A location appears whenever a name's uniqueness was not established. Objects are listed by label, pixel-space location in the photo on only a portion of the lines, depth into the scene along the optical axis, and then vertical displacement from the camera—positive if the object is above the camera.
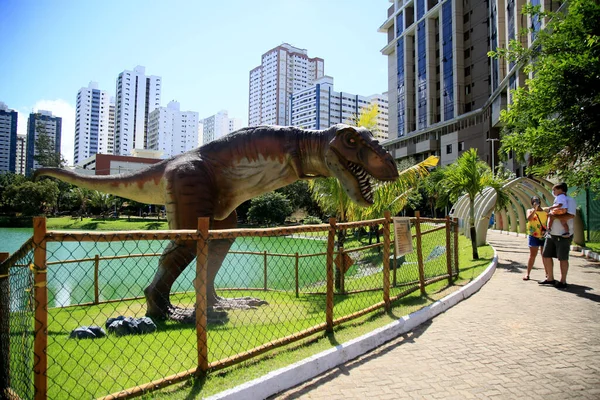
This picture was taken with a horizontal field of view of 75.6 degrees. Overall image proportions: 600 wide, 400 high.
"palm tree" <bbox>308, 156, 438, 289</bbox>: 10.41 +0.59
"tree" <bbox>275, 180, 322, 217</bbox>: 41.66 +2.01
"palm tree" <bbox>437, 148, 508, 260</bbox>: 11.89 +1.15
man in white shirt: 6.54 -0.46
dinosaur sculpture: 5.12 +0.57
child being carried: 6.51 +0.13
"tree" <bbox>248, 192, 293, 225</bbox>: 35.34 +0.50
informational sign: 5.45 -0.29
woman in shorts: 7.48 -0.23
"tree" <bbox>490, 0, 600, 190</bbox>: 8.72 +2.93
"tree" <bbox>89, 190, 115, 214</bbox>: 49.44 +1.78
